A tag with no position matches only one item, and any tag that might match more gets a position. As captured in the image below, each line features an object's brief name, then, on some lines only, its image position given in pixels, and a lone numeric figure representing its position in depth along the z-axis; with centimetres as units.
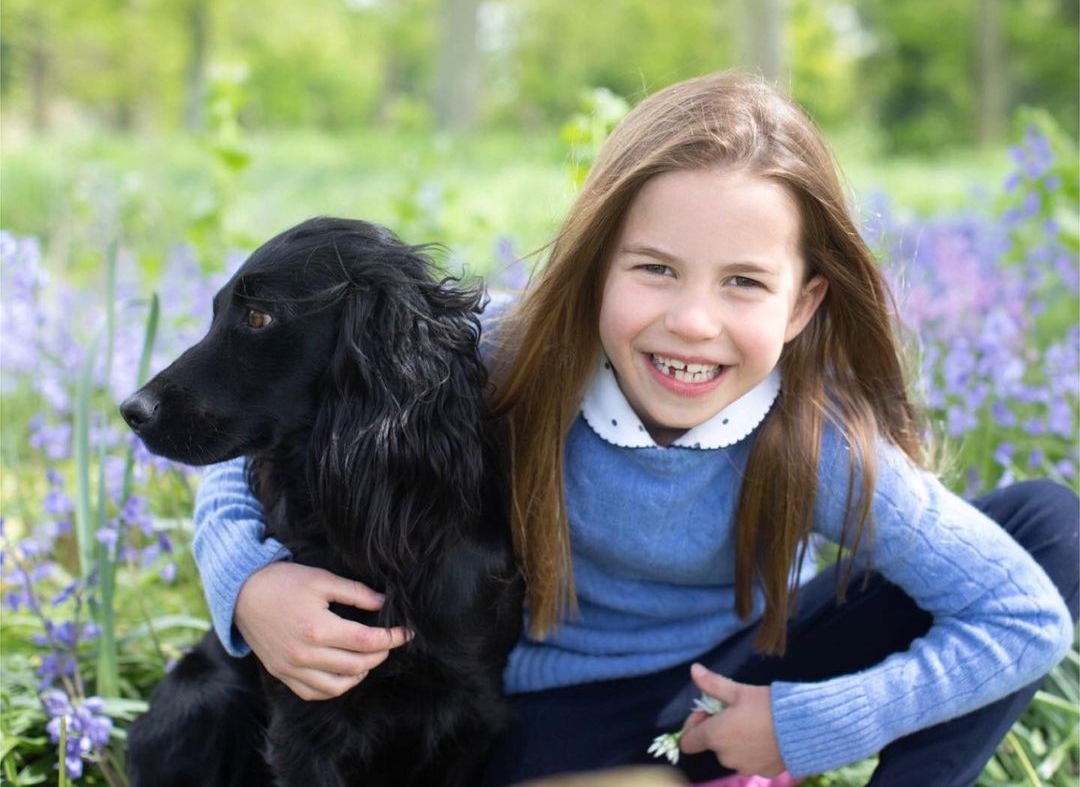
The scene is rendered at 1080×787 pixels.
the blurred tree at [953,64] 2997
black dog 180
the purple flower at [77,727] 204
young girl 198
